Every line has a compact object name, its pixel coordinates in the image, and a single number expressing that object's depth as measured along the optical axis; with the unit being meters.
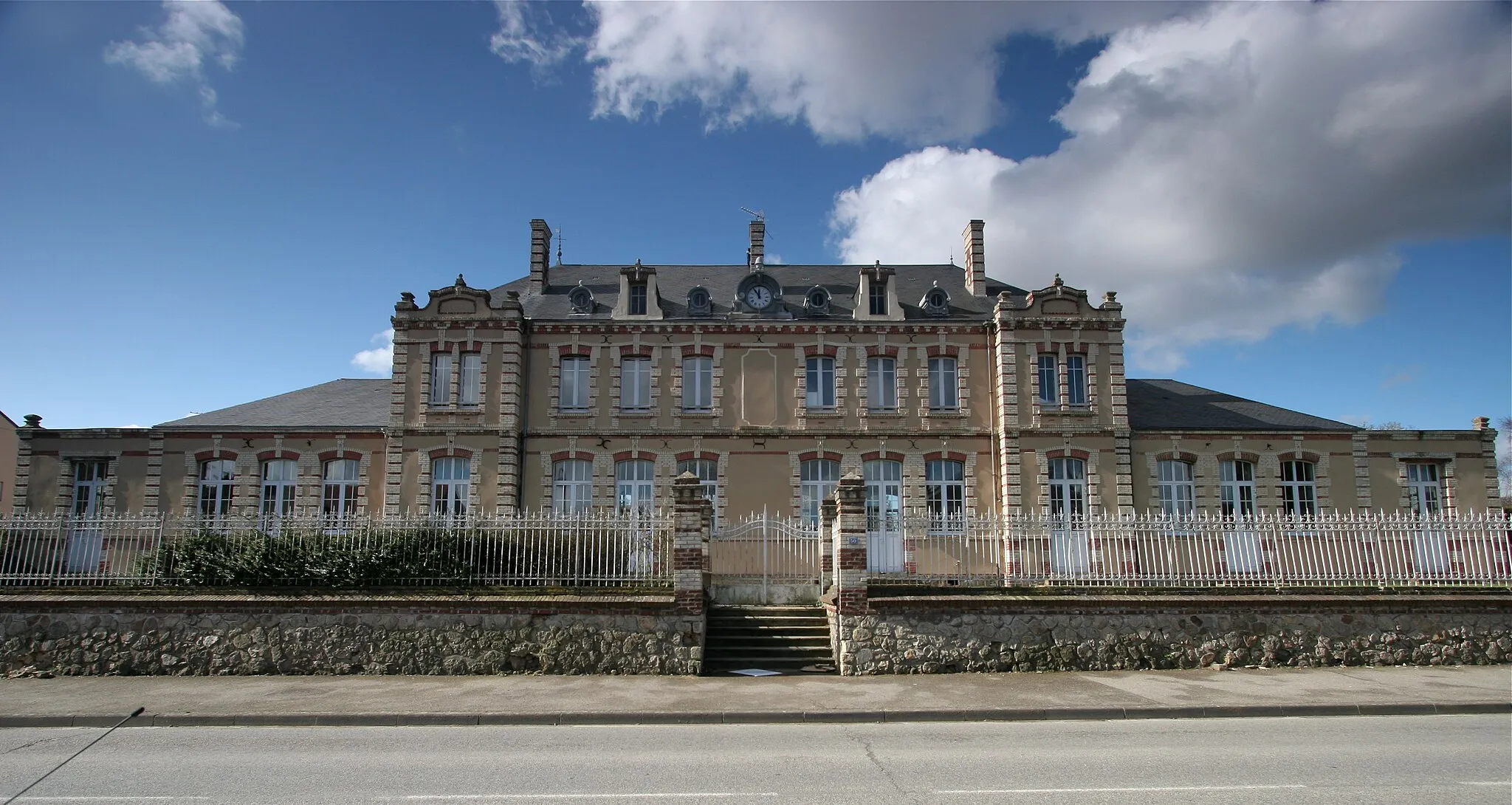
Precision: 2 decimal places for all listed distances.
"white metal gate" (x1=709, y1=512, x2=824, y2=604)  15.70
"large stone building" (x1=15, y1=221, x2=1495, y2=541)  24.41
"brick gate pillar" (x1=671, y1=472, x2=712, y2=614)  13.49
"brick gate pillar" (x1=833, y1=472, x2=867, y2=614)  13.53
